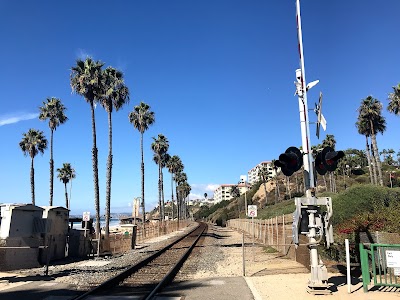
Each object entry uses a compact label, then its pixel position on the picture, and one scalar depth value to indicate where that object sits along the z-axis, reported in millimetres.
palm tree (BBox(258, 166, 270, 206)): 110688
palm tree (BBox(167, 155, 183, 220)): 94075
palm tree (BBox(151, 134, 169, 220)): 72250
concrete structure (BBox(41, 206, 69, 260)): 18000
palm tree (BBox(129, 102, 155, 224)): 57438
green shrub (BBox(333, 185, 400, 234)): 14562
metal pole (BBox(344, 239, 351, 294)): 9703
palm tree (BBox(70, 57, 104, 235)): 32875
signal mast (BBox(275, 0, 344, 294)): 9719
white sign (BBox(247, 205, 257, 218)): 23578
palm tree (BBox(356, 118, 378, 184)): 56750
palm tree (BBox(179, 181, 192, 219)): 136175
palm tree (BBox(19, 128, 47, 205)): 59375
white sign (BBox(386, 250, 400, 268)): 9328
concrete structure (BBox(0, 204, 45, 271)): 15828
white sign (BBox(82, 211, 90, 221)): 22109
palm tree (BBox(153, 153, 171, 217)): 72625
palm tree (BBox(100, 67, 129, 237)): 35031
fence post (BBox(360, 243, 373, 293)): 9539
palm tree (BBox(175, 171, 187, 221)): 110131
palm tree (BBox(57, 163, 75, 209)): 86312
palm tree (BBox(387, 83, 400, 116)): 48125
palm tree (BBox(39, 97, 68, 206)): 52750
